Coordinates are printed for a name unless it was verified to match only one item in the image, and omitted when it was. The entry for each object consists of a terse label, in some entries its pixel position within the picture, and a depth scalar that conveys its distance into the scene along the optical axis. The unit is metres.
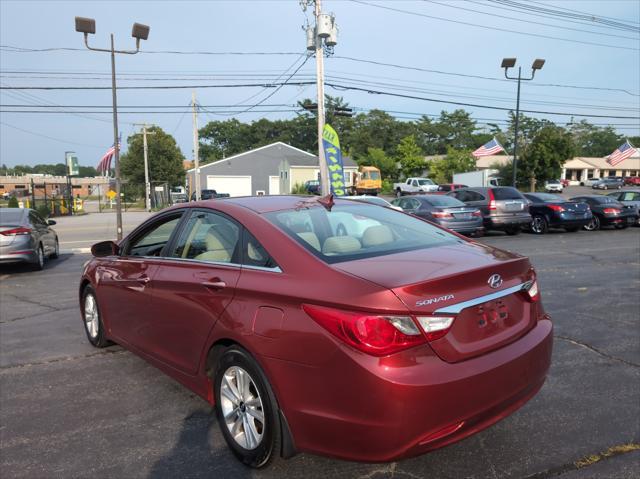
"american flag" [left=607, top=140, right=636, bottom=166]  34.15
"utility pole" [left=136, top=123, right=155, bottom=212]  42.00
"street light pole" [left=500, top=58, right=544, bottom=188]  27.73
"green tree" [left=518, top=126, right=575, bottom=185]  50.94
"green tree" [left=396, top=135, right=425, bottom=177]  66.69
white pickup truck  48.06
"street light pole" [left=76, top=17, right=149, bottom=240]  18.16
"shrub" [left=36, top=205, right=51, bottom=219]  32.45
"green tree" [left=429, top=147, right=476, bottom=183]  62.16
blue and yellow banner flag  21.31
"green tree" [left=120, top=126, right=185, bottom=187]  57.03
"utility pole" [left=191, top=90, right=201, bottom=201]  36.84
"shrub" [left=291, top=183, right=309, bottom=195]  50.06
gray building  54.62
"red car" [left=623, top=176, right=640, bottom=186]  63.63
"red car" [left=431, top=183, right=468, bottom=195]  43.87
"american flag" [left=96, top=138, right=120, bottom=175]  29.61
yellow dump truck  50.84
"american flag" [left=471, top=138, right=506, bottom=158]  33.34
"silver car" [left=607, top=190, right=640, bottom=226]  19.46
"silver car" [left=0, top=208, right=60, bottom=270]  10.01
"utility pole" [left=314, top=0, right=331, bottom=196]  21.53
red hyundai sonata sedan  2.29
